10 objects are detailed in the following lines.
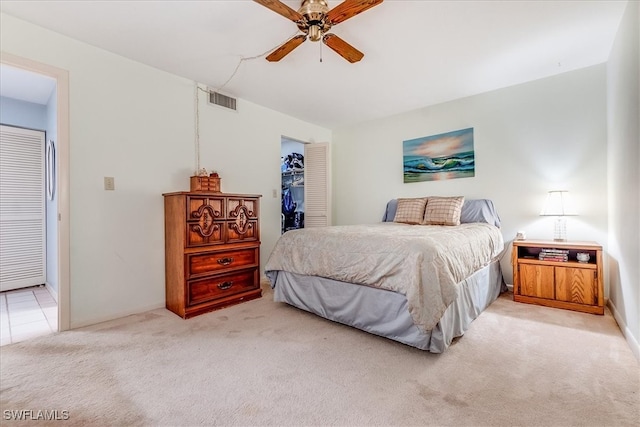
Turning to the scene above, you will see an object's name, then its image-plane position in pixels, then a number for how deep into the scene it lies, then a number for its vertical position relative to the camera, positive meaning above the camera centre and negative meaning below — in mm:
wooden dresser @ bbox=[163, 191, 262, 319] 2666 -361
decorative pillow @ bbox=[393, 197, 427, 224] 3605 +30
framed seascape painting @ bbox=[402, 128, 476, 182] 3688 +765
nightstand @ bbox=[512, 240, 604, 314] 2588 -629
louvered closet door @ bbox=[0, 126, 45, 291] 3604 +128
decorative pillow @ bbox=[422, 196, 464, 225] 3301 +23
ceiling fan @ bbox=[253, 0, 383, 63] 1731 +1280
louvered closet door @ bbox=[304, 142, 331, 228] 4453 +455
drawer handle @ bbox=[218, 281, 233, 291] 2901 -713
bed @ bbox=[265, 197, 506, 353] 1842 -484
